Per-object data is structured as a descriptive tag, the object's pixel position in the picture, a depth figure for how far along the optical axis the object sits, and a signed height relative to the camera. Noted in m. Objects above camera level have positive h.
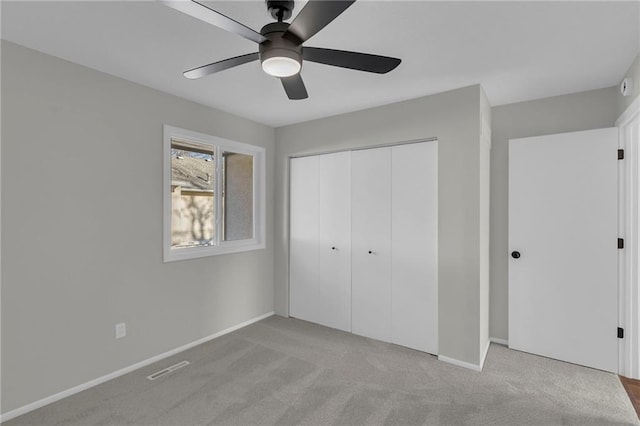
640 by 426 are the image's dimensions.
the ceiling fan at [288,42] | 1.25 +0.79
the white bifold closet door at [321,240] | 3.64 -0.33
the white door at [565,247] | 2.75 -0.31
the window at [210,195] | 3.15 +0.19
